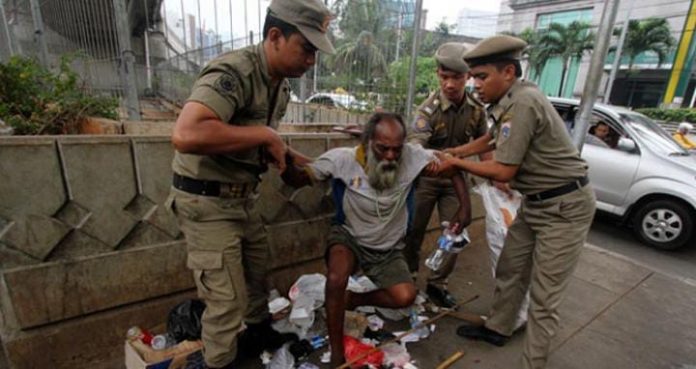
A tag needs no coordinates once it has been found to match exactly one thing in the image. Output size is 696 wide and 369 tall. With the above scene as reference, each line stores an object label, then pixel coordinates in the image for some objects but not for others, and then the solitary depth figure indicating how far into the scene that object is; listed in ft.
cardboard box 5.86
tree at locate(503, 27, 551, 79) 82.84
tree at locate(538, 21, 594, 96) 77.79
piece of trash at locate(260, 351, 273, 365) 7.01
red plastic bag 6.84
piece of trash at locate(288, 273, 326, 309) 8.44
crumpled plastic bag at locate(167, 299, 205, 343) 6.58
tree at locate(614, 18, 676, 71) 69.46
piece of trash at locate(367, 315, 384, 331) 8.23
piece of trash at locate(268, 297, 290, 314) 8.29
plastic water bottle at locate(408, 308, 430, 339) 8.05
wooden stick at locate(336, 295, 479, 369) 6.52
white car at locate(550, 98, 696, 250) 14.11
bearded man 6.86
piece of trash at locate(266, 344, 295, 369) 6.84
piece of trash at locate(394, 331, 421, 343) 7.80
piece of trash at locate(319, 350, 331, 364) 7.14
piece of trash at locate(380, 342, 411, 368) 7.12
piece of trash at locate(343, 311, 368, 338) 7.79
